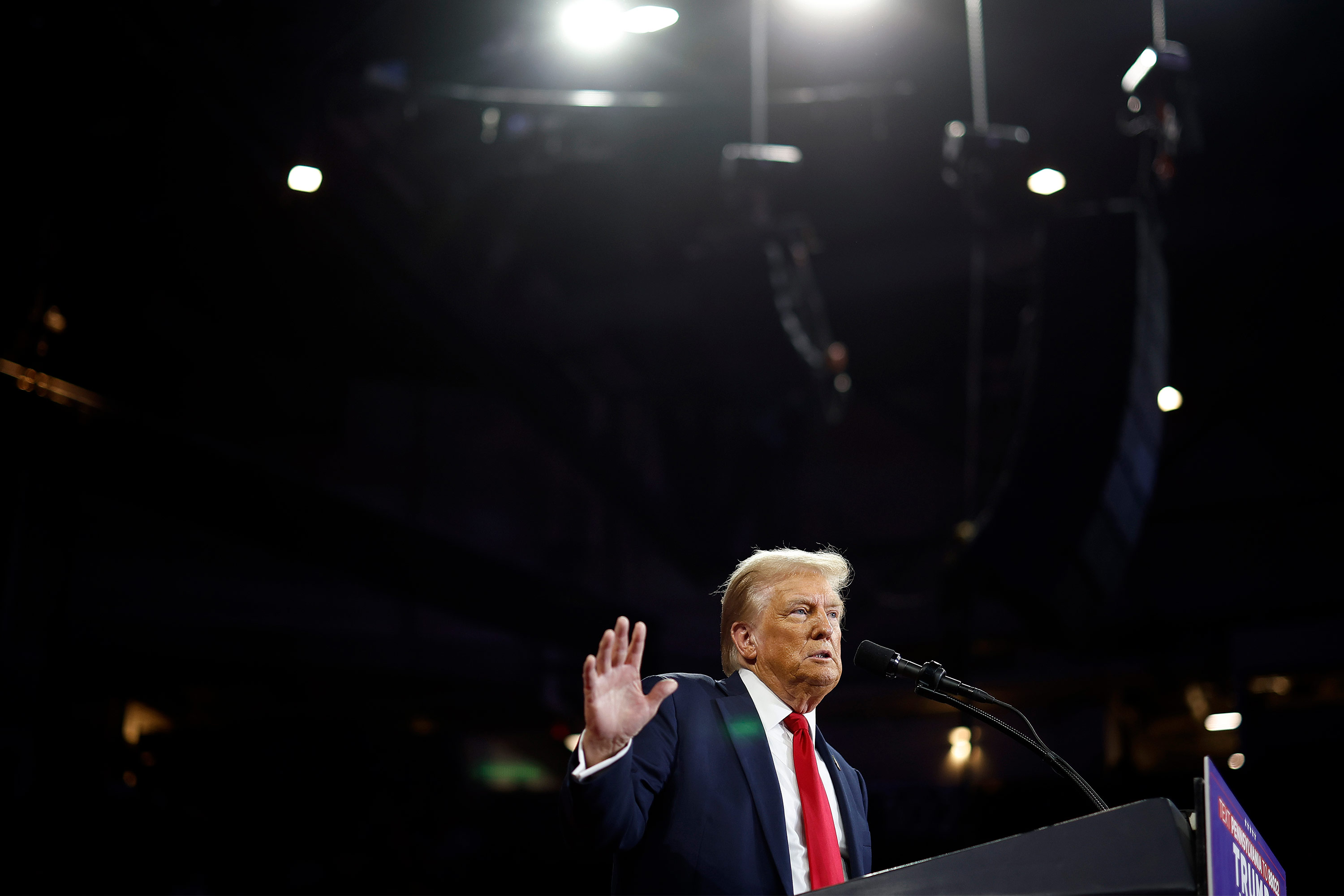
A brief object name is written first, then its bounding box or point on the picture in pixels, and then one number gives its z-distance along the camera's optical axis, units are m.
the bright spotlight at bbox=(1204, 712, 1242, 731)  8.76
